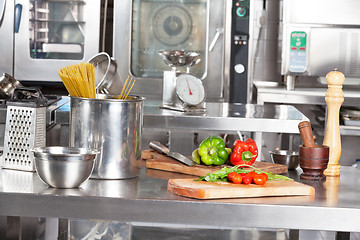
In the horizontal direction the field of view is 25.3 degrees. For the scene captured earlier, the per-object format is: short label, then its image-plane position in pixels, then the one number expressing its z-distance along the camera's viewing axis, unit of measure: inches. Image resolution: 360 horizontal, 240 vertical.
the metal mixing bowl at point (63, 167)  86.7
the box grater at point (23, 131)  96.0
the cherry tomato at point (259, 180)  91.2
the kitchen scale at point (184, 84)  155.5
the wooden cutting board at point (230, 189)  86.8
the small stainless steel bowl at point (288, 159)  107.2
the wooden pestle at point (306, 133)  99.2
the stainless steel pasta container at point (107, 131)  93.9
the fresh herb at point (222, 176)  92.3
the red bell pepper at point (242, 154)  103.1
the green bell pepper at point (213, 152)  103.1
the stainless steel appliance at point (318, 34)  210.8
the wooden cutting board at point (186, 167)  100.4
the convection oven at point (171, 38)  205.2
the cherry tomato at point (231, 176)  91.7
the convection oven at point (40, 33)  207.7
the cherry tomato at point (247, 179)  91.0
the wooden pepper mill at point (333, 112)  101.6
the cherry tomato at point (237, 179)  91.2
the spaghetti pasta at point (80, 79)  94.8
